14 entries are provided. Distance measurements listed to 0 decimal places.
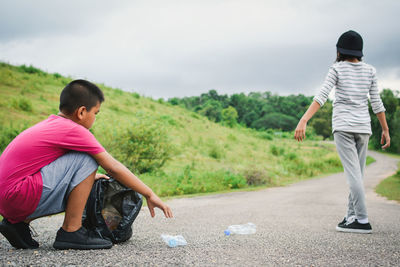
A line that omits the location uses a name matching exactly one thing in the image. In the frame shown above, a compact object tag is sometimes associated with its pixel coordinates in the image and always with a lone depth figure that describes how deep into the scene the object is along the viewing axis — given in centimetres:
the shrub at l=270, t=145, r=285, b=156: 2274
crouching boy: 258
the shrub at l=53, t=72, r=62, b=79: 2056
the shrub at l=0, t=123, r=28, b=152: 991
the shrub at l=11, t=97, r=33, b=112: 1403
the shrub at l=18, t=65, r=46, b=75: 1961
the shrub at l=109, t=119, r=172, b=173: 995
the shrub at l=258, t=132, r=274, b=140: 3451
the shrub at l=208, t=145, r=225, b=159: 1719
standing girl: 388
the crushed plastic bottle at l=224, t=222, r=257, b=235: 387
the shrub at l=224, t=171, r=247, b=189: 1059
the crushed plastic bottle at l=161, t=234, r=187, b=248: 312
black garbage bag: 304
